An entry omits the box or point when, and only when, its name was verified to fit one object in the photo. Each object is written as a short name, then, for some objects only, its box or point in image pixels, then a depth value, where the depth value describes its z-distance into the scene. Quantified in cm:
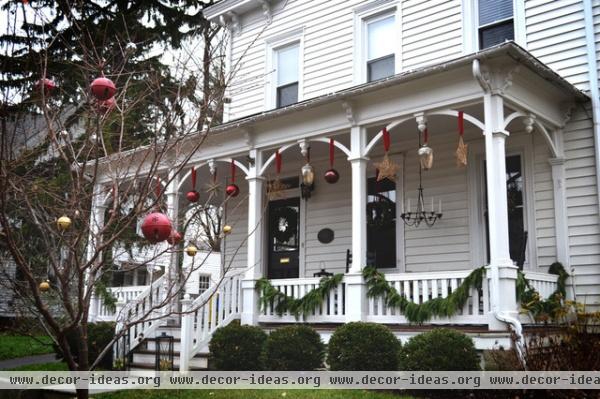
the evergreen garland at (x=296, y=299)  996
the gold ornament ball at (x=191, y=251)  552
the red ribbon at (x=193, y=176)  1217
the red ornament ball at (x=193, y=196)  1255
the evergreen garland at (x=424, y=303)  838
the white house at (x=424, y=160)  883
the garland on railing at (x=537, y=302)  841
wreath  1381
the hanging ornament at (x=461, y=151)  866
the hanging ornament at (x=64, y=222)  482
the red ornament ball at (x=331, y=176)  1098
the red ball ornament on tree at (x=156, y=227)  520
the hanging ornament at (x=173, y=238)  602
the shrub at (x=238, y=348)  956
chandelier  1127
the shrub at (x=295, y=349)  900
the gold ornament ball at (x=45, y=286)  537
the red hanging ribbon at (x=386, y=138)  969
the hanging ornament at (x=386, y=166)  953
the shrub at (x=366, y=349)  825
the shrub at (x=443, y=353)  749
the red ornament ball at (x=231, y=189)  1099
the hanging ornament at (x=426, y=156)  899
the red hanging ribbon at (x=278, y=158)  1109
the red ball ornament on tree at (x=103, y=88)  515
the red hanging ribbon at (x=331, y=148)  1052
